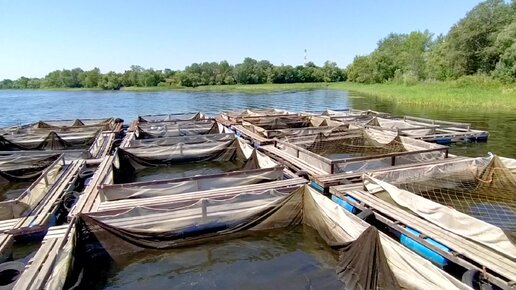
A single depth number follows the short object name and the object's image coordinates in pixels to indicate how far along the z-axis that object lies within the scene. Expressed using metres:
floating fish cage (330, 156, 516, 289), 4.01
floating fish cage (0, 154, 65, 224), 5.82
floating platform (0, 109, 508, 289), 4.13
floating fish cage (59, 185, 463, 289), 4.15
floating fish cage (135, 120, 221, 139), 13.66
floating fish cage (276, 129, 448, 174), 7.95
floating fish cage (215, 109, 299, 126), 16.58
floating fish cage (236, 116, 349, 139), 12.29
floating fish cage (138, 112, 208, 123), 17.27
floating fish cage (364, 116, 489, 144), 12.58
